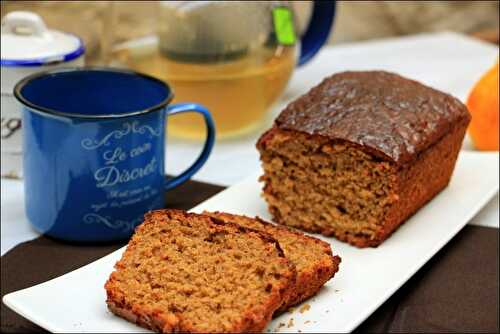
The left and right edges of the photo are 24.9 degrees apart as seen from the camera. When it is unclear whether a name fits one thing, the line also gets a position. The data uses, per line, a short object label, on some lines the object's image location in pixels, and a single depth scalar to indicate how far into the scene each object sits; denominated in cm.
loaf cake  60
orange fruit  73
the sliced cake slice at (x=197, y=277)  49
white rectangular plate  51
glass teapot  73
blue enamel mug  59
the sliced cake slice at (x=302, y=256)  53
